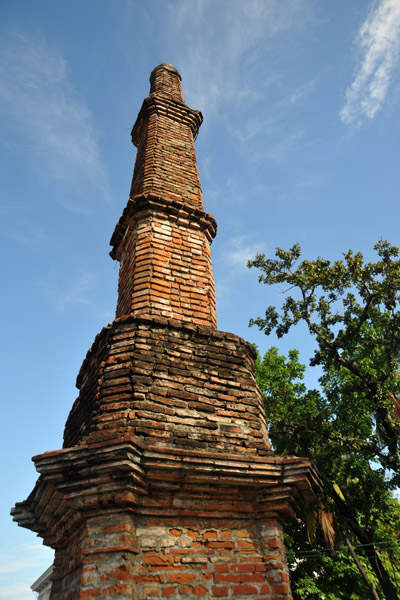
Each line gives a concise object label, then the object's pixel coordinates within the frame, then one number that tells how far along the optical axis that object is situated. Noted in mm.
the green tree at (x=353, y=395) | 10062
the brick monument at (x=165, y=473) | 2887
